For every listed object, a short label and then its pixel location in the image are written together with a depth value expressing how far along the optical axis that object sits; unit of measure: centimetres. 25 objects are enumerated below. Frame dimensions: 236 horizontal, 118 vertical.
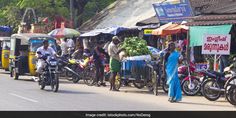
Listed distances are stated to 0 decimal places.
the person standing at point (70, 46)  2942
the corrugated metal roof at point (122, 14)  2898
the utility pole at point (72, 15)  3346
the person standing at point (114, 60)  1827
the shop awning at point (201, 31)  1768
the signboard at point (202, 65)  2029
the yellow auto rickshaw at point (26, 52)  2250
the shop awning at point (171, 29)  2162
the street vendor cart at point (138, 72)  1764
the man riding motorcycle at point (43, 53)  1770
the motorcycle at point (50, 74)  1700
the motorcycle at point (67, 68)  2166
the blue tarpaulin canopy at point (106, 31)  2541
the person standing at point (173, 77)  1469
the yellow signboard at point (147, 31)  2415
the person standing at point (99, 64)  2031
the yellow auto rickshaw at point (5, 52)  2805
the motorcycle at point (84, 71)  2119
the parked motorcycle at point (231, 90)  1390
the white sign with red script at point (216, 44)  1619
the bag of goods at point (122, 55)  1841
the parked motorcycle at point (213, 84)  1487
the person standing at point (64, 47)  2834
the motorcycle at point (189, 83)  1641
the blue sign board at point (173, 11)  2232
